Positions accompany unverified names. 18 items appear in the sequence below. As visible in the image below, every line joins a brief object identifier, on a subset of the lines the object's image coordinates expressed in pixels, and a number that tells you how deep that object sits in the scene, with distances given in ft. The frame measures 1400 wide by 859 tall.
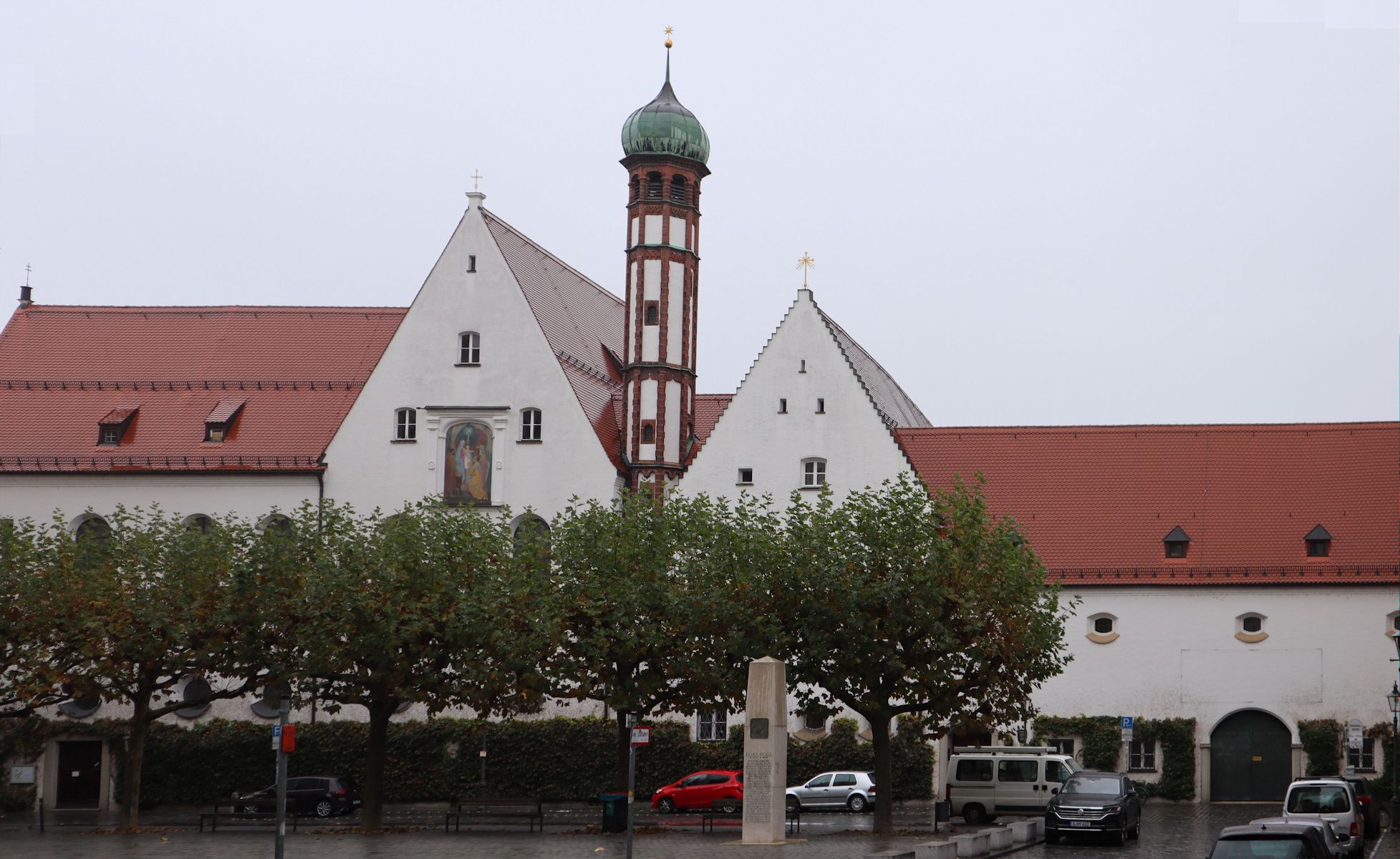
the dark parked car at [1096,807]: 129.08
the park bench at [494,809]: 150.41
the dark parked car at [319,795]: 169.78
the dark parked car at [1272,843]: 81.56
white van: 158.71
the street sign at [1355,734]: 175.22
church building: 185.57
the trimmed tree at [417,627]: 147.13
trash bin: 140.87
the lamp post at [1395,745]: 150.82
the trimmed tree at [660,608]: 145.28
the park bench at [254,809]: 163.53
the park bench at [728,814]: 143.74
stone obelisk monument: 124.47
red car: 168.76
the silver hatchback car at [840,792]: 172.04
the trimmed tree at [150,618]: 153.38
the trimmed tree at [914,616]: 138.41
